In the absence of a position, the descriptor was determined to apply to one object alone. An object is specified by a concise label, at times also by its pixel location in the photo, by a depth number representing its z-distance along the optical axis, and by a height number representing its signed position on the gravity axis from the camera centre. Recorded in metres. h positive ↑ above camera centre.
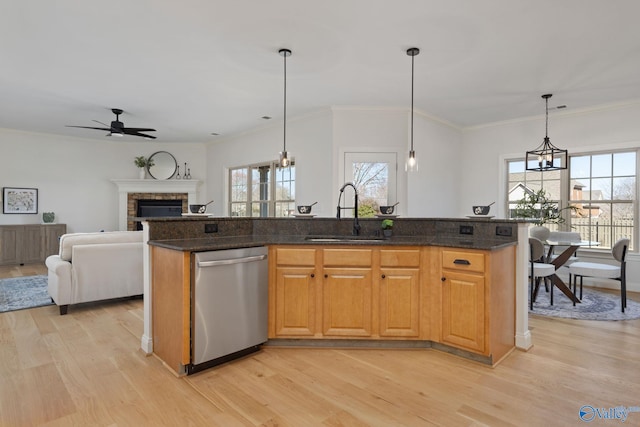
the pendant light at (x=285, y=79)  3.46 +1.56
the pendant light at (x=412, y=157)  3.41 +0.52
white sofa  3.98 -0.71
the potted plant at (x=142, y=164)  8.02 +1.02
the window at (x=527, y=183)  5.86 +0.49
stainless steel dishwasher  2.49 -0.72
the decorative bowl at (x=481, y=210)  3.38 +0.01
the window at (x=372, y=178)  5.43 +0.51
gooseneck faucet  3.44 -0.16
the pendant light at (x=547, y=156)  4.84 +0.84
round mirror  8.22 +1.03
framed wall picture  6.98 +0.16
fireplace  8.04 +0.38
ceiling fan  5.32 +1.22
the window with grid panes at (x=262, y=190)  6.59 +0.38
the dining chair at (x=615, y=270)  4.07 -0.69
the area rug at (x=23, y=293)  4.23 -1.16
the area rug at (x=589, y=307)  3.88 -1.14
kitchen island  2.78 -0.65
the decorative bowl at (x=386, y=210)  3.52 +0.00
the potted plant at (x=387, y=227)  3.36 -0.16
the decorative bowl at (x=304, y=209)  3.63 +0.01
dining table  4.34 -0.59
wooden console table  6.66 -0.67
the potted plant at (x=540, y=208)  5.62 +0.05
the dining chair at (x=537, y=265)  4.14 -0.65
